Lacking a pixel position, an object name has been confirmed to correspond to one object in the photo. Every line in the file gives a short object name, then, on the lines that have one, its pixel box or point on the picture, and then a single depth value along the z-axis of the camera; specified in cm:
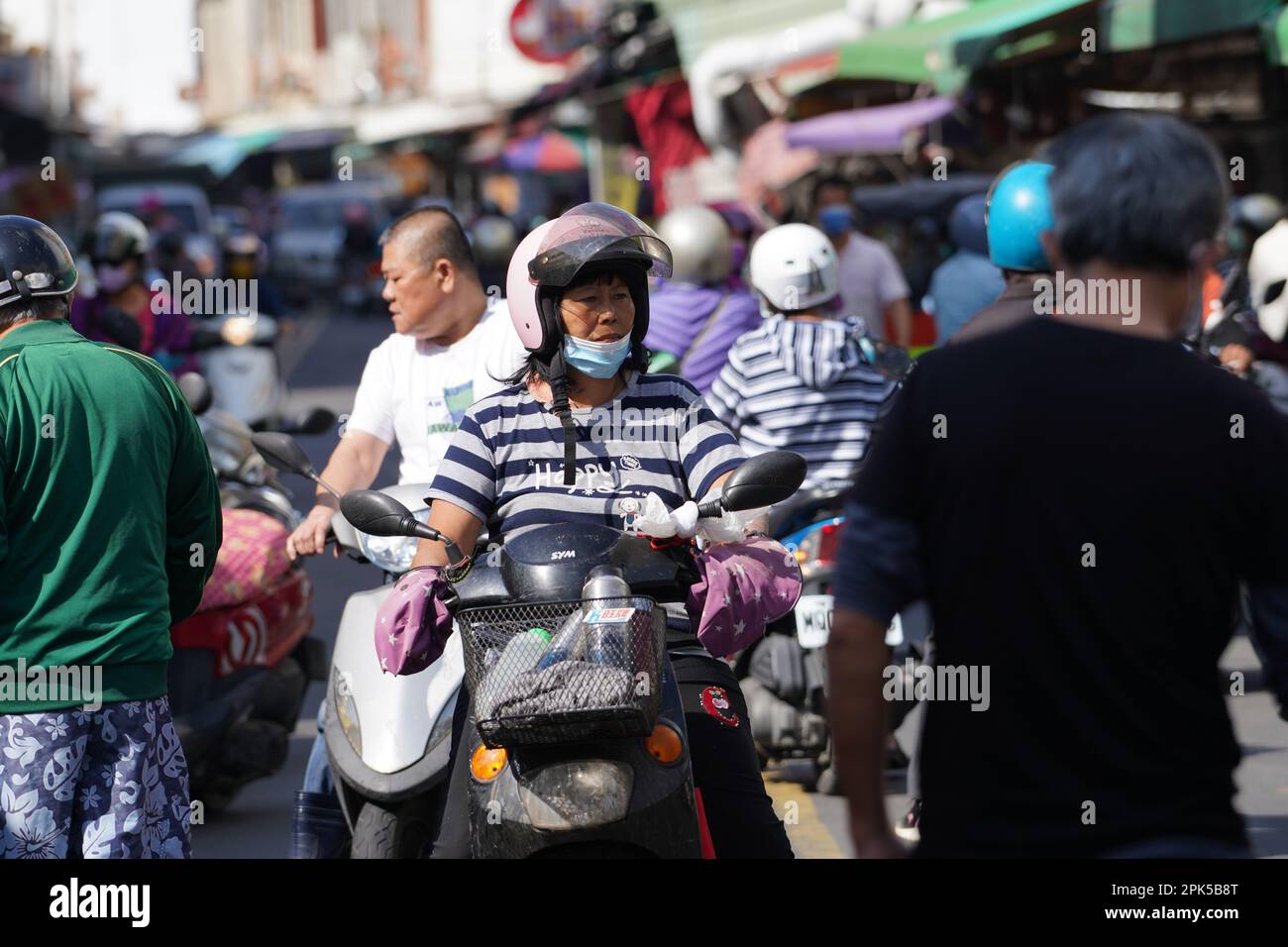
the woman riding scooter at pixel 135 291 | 1073
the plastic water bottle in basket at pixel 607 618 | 367
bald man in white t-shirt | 602
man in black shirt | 277
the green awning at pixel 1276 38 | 1260
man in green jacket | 432
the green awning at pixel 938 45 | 1516
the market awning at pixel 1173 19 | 1348
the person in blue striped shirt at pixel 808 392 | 755
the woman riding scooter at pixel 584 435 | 437
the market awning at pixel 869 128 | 1805
